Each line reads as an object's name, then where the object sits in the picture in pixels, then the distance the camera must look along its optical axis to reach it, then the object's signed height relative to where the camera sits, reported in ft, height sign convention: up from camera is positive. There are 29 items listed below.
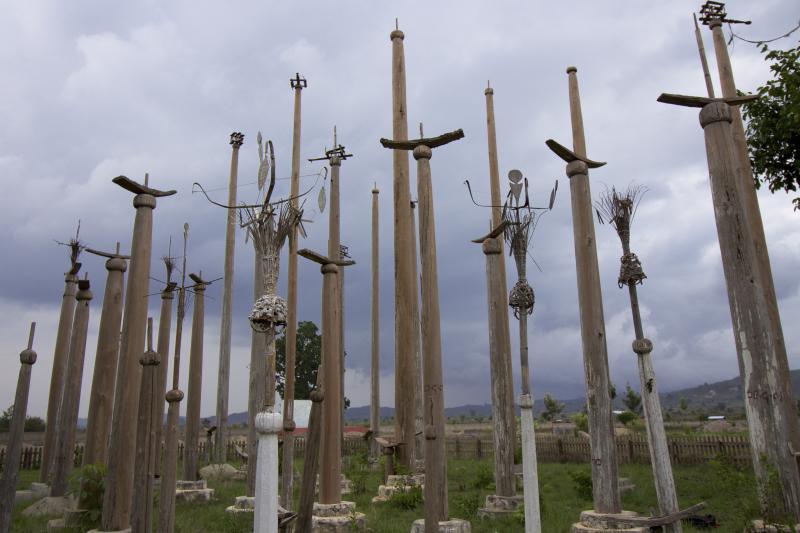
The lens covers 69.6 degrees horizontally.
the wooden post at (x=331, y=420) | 28.48 +0.60
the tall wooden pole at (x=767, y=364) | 21.75 +2.20
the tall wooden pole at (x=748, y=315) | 21.77 +3.97
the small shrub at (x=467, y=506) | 32.58 -4.34
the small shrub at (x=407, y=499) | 33.99 -3.93
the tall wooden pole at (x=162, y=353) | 18.20 +3.90
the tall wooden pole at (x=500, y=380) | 31.37 +2.56
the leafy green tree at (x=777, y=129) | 35.58 +18.27
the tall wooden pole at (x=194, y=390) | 41.19 +3.27
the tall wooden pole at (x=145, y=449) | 17.39 -0.35
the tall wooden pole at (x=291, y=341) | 32.22 +5.65
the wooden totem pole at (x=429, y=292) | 22.36 +5.27
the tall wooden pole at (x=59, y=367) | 43.32 +5.33
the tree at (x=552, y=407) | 126.00 +4.34
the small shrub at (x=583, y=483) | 40.24 -3.92
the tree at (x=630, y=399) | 131.12 +5.69
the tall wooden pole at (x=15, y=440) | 22.16 +0.03
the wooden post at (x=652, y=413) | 18.54 +0.35
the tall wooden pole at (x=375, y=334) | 66.80 +11.05
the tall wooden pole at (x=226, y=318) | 56.95 +11.52
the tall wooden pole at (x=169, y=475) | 17.72 -1.13
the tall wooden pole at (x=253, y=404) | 36.27 +1.92
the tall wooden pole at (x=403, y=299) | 33.79 +7.80
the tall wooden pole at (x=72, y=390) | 36.63 +3.31
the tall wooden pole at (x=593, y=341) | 22.79 +3.36
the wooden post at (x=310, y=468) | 15.88 -0.93
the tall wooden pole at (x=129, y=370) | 22.45 +2.74
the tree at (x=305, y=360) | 141.79 +18.13
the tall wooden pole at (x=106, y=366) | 30.63 +3.74
